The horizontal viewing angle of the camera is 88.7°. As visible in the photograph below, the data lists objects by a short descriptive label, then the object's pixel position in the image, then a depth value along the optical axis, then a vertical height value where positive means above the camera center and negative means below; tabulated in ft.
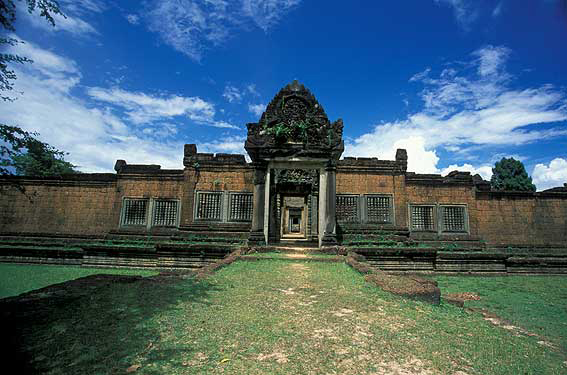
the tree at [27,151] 11.72 +3.22
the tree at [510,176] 107.86 +21.51
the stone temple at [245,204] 46.91 +3.95
